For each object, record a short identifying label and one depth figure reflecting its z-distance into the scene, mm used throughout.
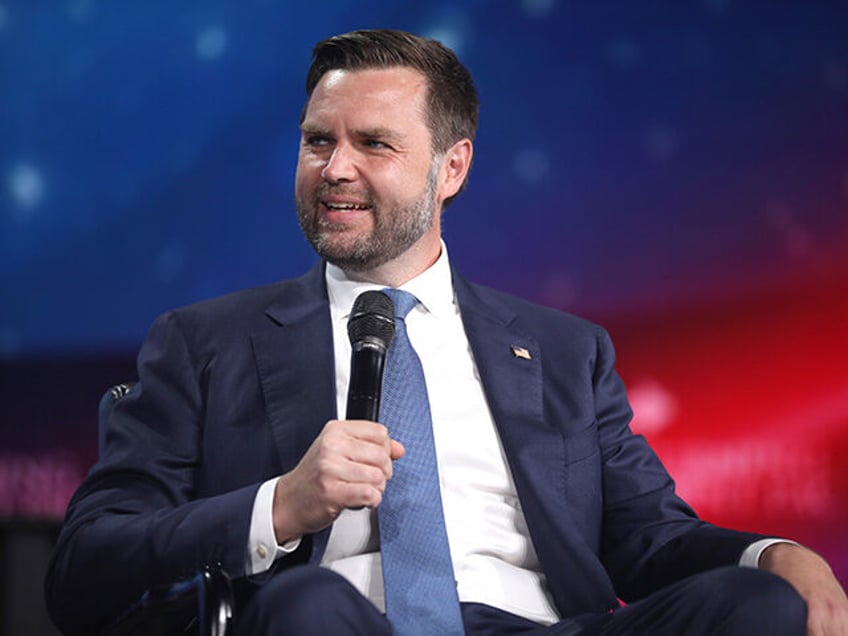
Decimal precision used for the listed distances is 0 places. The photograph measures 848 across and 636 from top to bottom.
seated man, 3630
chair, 3598
